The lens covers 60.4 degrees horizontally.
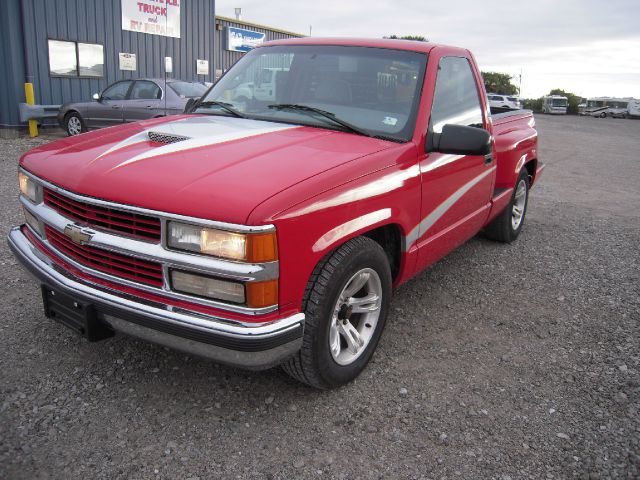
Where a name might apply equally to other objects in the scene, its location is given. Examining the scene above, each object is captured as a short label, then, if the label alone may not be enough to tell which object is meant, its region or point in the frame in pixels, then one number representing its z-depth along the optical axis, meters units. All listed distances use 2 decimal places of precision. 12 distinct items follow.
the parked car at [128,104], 11.13
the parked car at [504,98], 33.81
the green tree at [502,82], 54.94
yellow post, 12.70
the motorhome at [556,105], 49.72
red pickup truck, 2.28
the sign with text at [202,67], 17.75
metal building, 12.88
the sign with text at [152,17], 15.16
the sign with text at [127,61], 15.23
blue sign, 18.52
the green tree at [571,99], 53.97
